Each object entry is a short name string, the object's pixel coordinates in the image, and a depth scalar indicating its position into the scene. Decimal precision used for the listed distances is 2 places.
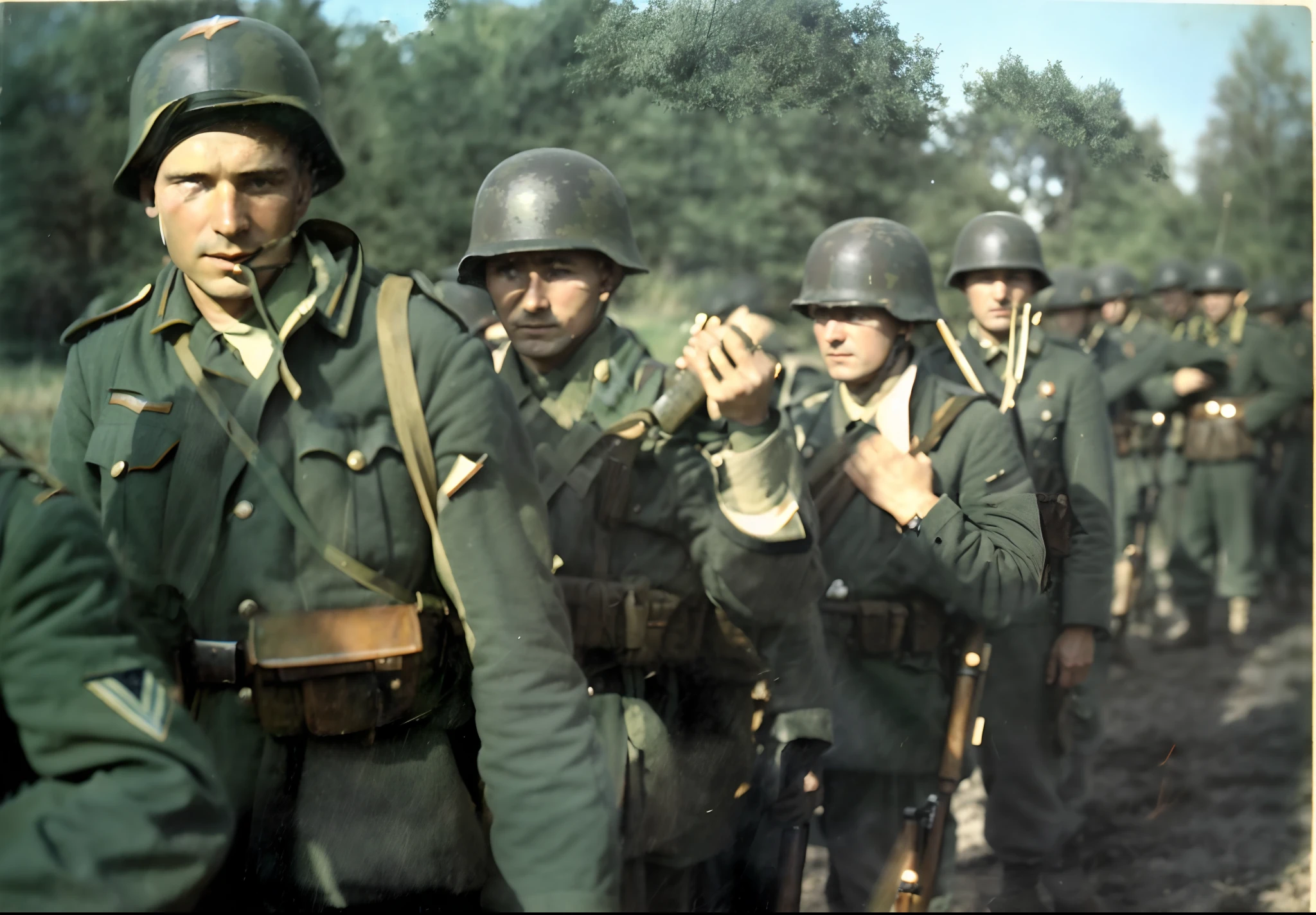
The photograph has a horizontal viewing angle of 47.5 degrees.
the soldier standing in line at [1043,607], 4.84
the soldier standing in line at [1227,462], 9.04
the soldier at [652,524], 3.37
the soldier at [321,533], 2.66
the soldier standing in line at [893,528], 4.21
